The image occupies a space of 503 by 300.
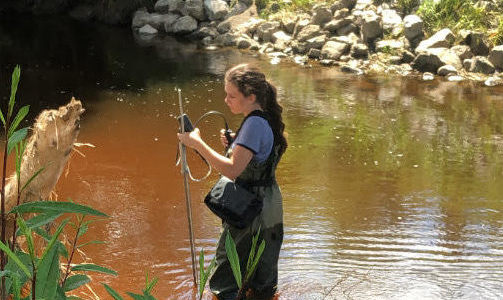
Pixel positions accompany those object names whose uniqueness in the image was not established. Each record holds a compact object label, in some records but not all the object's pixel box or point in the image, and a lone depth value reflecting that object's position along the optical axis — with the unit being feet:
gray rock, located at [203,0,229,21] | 54.60
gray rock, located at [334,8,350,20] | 48.03
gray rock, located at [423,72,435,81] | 39.75
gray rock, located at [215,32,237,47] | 50.52
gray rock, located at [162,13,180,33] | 55.88
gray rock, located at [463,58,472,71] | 40.93
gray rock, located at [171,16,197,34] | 54.65
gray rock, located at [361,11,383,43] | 45.50
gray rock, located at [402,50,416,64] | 42.78
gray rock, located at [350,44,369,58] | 44.21
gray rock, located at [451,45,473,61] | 41.68
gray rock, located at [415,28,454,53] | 42.55
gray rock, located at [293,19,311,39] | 48.60
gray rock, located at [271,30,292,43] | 48.32
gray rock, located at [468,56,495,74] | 40.22
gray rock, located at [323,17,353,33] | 47.21
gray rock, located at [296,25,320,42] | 47.09
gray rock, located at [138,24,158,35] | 55.57
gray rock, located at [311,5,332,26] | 48.34
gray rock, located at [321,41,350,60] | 44.27
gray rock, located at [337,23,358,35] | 47.09
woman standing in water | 10.97
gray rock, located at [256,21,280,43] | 49.65
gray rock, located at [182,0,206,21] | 55.57
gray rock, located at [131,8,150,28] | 57.67
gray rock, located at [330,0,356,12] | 49.34
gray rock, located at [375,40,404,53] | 43.96
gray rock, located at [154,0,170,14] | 58.29
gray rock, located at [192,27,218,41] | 52.70
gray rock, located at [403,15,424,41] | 43.96
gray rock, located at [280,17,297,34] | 49.55
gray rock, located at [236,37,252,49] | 49.37
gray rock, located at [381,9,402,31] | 46.14
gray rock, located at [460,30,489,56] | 41.81
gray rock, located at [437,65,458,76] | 40.27
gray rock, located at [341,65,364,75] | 41.32
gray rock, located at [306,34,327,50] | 45.98
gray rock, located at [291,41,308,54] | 46.37
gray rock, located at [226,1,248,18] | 54.65
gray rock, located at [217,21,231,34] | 52.60
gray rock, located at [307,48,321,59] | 45.47
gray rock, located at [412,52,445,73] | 40.96
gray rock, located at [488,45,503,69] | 40.11
